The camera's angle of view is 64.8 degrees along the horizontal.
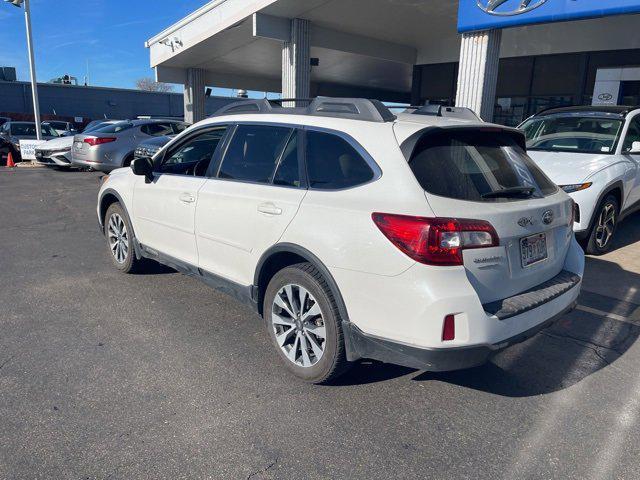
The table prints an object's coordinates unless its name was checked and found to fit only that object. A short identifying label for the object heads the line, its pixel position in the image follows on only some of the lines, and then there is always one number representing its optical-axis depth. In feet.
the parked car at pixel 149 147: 38.88
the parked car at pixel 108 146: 41.01
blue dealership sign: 26.91
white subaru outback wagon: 8.61
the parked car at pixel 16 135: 59.67
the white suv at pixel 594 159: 19.47
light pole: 62.25
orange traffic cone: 54.95
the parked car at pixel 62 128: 66.88
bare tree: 291.58
